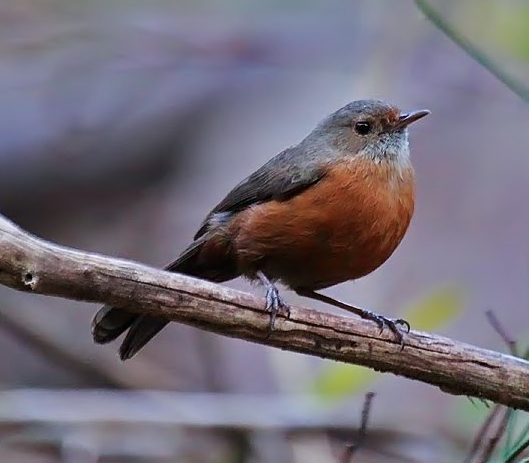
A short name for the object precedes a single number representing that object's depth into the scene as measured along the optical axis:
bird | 7.88
